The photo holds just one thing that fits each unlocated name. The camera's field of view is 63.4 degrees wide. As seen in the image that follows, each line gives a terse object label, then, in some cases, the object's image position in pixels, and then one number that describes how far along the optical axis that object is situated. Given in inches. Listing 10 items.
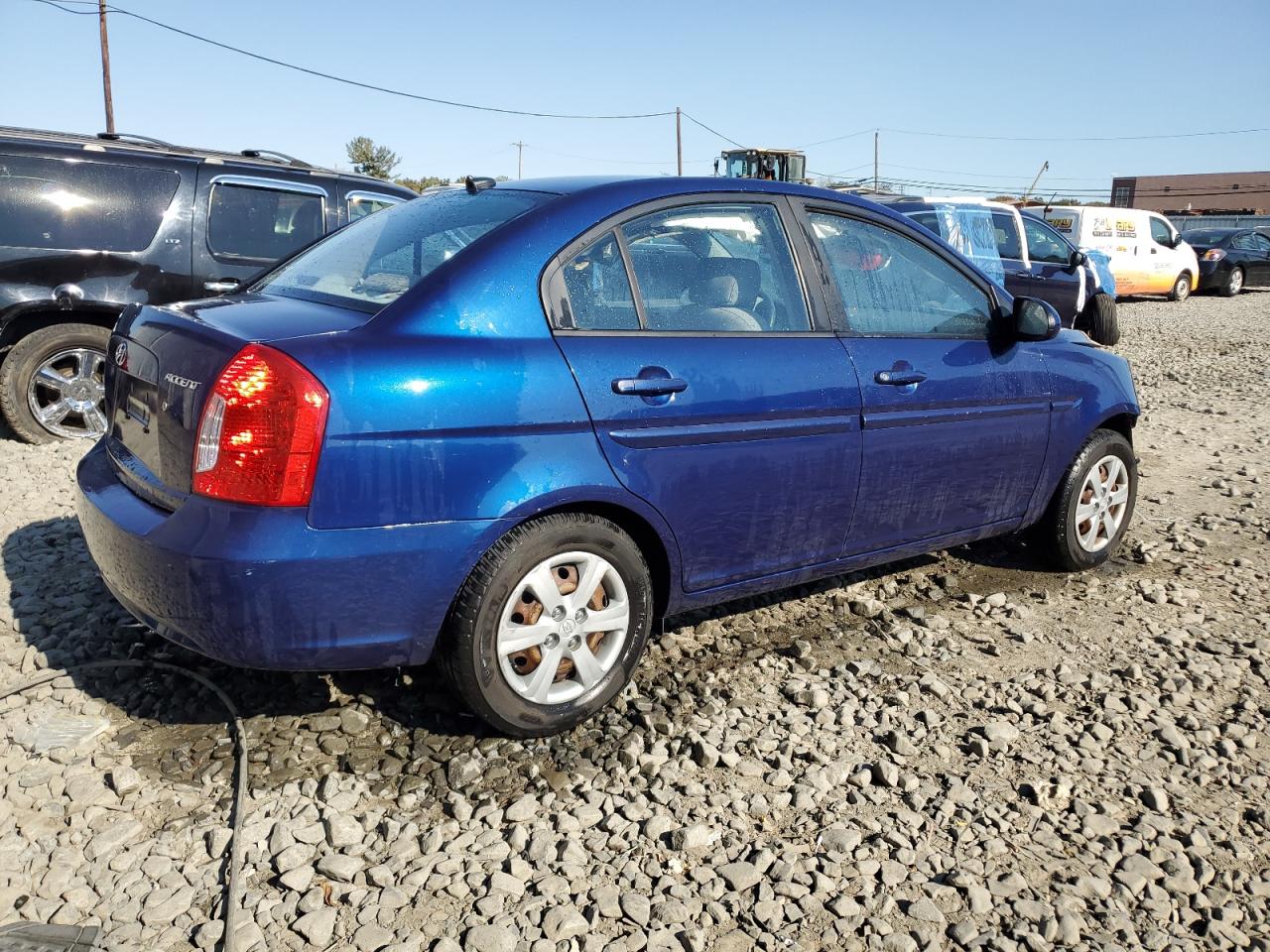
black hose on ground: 93.5
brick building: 2514.8
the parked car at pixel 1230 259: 906.1
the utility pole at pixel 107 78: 1080.7
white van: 722.2
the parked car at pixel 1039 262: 514.3
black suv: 253.9
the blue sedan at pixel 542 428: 106.0
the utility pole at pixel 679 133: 2177.2
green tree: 2508.4
